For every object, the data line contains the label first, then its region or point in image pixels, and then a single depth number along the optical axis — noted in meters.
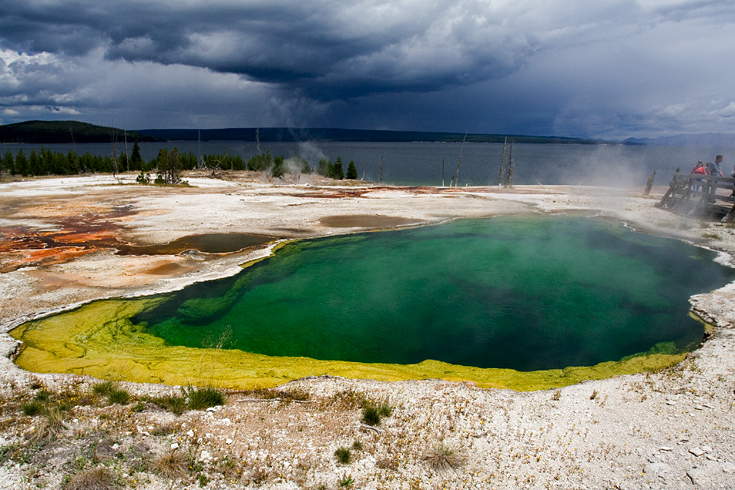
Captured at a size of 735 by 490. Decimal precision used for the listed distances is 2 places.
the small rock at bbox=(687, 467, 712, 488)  6.12
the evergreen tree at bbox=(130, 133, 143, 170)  81.53
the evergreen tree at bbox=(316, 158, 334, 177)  82.81
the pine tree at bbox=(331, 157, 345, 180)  79.69
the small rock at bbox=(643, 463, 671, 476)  6.38
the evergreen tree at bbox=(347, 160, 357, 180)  78.81
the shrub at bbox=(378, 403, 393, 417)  7.85
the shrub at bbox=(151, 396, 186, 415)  7.60
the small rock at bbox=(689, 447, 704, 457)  6.74
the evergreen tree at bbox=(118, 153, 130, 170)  79.32
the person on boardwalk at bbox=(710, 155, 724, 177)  27.24
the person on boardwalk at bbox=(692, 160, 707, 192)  29.42
